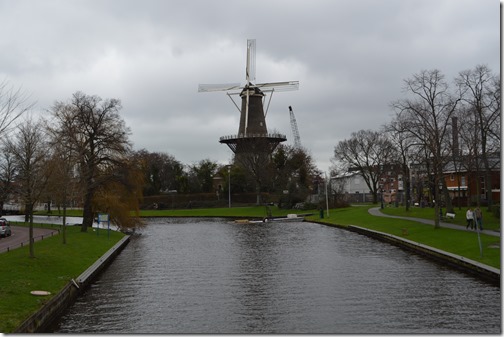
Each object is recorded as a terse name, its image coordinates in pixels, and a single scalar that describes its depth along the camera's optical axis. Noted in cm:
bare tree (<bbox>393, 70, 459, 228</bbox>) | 4056
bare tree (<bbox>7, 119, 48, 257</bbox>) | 2434
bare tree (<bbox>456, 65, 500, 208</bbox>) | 4259
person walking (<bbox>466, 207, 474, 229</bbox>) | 3841
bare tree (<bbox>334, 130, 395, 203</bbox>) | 10369
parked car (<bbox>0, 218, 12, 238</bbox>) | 4362
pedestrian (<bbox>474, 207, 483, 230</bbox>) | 3398
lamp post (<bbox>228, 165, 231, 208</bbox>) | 10768
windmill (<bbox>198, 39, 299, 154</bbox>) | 9688
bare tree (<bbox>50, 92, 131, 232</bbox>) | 4472
